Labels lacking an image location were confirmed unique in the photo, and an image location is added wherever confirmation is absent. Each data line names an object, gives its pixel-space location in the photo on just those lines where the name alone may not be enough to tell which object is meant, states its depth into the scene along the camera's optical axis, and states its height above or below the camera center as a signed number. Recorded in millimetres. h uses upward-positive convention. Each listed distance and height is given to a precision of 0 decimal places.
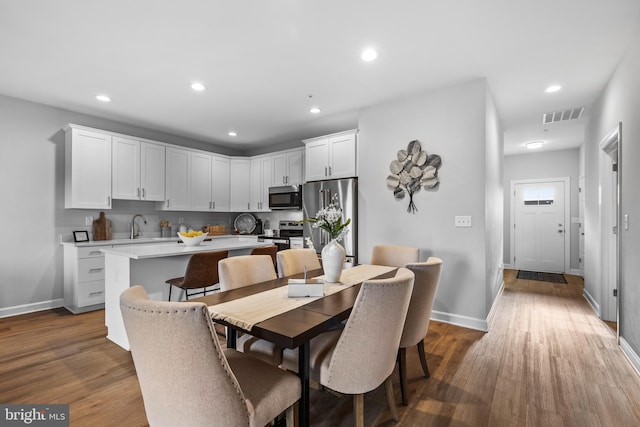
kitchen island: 2715 -528
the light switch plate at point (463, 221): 3248 -49
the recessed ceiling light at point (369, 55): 2650 +1425
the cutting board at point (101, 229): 4297 -182
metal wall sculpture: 3451 +515
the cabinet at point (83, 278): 3715 -772
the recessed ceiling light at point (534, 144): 5691 +1349
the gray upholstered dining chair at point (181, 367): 949 -494
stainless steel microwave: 5203 +325
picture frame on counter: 4051 -270
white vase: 2047 -298
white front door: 6305 -201
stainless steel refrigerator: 3988 +182
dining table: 1262 -458
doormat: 5609 -1157
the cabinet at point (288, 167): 5250 +854
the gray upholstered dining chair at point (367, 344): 1317 -577
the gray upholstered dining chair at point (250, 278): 1702 -432
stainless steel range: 4973 -337
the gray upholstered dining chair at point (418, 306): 1859 -563
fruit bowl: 3254 -233
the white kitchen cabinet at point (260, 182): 5711 +652
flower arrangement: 2047 -39
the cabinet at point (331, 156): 4211 +862
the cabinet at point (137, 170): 4332 +687
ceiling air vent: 4094 +1409
